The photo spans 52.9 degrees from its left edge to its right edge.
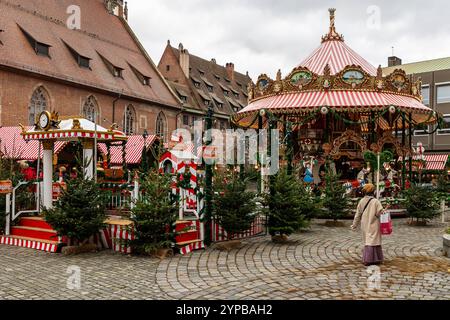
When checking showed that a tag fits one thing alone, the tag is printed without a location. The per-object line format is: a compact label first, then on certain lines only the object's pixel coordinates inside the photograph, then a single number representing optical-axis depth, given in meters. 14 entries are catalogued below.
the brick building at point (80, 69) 30.62
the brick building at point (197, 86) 53.06
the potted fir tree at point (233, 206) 10.70
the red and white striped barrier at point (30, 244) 10.81
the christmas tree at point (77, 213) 10.19
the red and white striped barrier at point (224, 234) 11.41
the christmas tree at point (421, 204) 15.20
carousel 18.89
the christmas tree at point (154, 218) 9.78
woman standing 8.79
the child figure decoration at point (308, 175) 18.54
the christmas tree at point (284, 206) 11.61
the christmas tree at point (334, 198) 15.19
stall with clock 12.48
